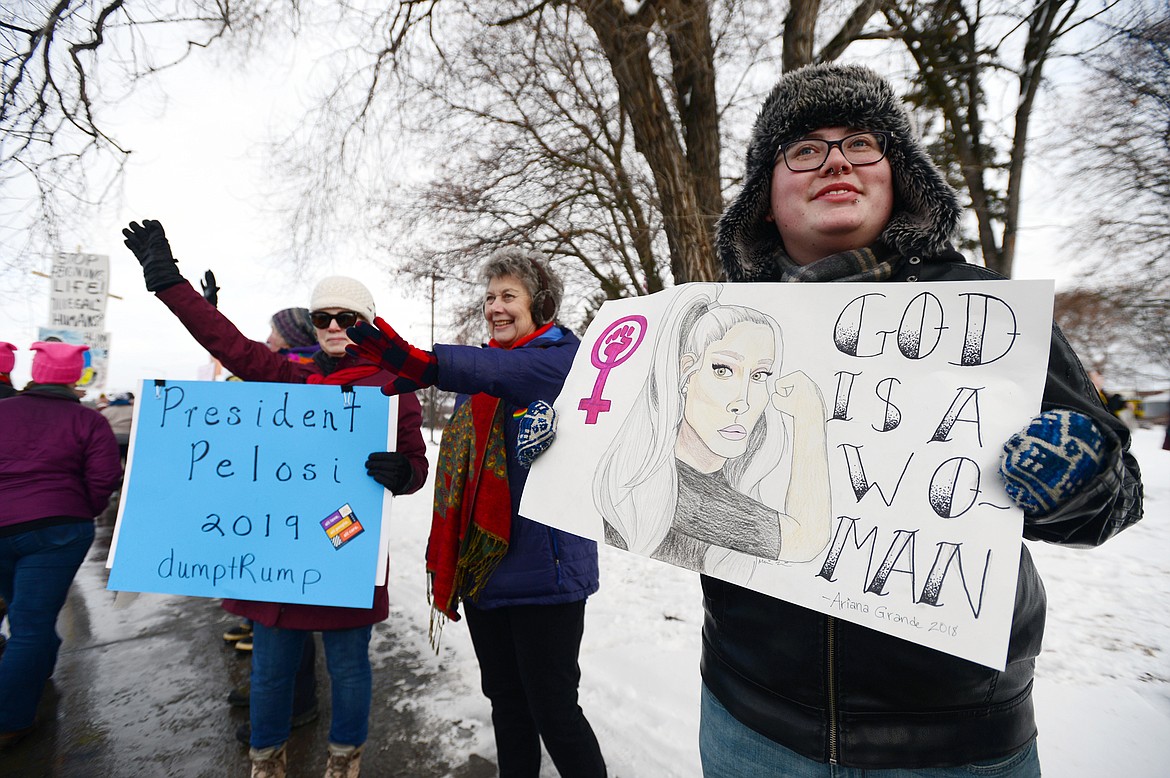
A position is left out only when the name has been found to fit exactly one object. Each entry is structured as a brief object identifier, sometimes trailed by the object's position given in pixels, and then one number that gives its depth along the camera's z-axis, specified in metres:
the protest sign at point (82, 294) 7.29
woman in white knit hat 2.03
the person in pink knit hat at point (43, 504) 2.70
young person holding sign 0.84
